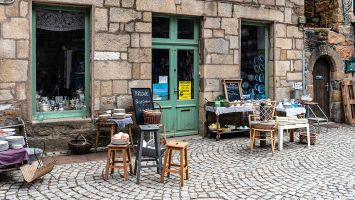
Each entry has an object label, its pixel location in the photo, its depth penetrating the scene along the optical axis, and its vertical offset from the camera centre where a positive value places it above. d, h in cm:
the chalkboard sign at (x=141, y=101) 695 -13
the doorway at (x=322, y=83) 1061 +32
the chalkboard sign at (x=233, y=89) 838 +12
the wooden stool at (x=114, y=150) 491 -77
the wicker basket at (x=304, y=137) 753 -86
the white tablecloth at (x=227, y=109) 777 -31
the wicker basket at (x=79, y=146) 645 -88
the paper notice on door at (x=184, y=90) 811 +9
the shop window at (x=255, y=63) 905 +76
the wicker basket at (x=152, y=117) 661 -40
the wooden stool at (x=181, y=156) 476 -80
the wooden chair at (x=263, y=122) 668 -50
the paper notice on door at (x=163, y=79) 789 +32
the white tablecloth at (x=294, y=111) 821 -36
